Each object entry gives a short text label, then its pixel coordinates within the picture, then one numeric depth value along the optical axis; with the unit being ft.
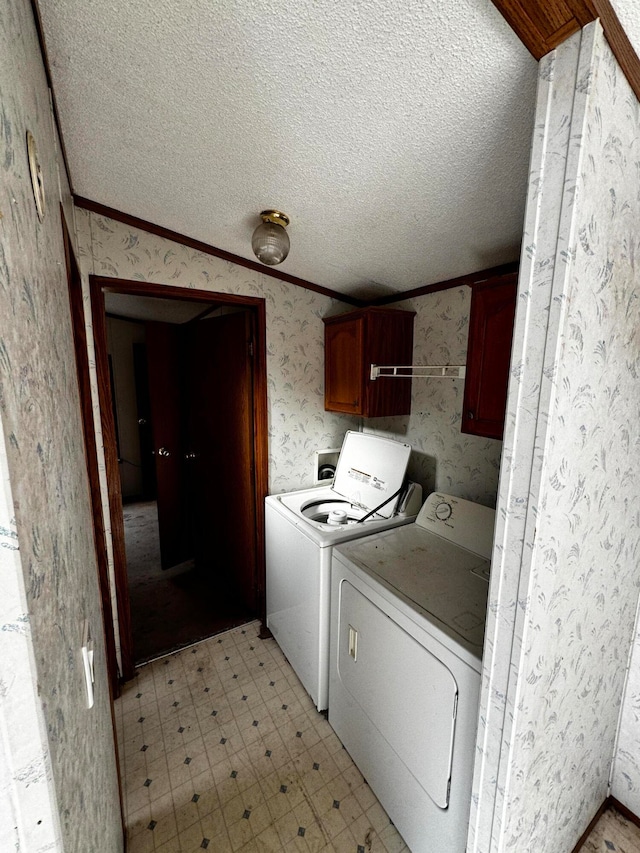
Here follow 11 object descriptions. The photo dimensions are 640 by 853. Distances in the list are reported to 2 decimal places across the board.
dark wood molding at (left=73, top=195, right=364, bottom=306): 5.25
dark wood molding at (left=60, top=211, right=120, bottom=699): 4.93
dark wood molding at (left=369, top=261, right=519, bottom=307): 5.50
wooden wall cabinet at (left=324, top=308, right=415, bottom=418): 6.66
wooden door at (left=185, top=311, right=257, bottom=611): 7.41
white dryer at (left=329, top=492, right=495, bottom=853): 3.59
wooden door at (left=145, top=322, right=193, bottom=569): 8.92
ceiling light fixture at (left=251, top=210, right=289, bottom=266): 4.71
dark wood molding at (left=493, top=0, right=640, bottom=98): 2.03
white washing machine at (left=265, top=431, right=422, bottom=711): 5.65
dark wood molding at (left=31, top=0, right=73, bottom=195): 2.44
